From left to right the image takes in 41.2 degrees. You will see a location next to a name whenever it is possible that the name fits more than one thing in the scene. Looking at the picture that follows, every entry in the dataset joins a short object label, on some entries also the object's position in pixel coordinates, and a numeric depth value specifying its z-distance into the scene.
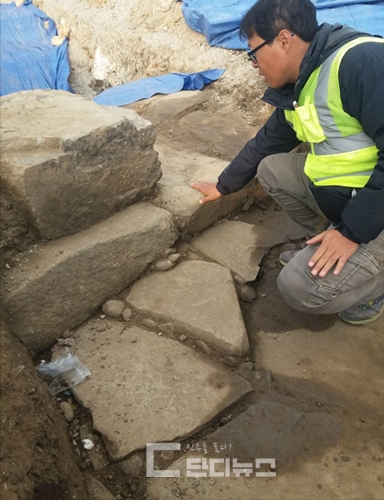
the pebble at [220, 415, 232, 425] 1.99
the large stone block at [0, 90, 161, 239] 2.18
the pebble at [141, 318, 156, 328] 2.37
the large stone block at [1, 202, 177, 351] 2.14
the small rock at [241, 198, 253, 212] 3.14
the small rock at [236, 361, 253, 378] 2.17
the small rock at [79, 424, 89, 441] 1.94
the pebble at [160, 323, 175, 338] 2.33
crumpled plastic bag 2.09
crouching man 1.88
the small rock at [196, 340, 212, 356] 2.24
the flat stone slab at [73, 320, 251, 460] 1.92
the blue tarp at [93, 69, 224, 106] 4.54
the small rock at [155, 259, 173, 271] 2.63
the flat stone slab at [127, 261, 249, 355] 2.28
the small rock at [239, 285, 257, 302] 2.58
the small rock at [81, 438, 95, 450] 1.90
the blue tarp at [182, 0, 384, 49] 4.35
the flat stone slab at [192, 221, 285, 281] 2.72
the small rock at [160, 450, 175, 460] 1.86
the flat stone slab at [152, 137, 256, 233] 2.77
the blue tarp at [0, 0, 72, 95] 6.35
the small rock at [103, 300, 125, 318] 2.42
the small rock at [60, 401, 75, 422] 1.99
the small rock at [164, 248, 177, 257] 2.69
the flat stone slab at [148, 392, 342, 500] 1.77
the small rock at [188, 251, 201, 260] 2.73
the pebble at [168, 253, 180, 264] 2.67
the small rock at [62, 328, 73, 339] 2.31
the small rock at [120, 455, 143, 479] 1.81
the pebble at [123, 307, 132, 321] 2.41
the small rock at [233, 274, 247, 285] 2.64
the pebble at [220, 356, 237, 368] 2.20
